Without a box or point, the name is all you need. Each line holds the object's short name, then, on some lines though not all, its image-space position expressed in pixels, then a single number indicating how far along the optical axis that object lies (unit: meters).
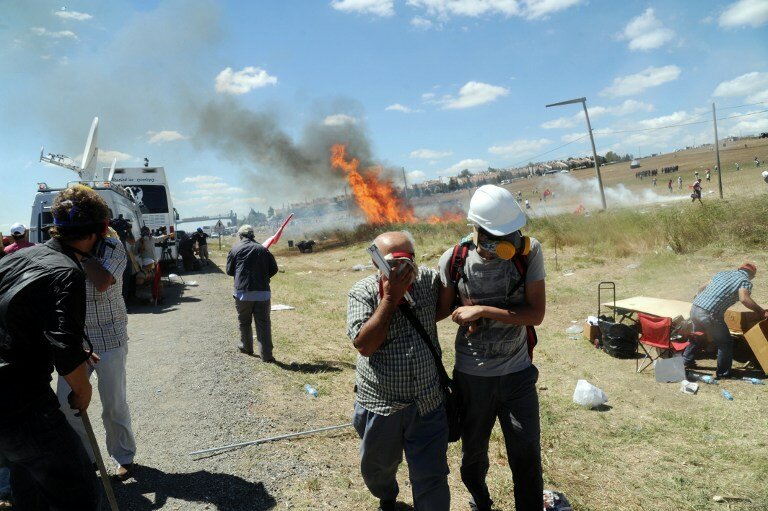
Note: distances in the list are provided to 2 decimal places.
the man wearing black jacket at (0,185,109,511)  1.87
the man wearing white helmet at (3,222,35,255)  6.47
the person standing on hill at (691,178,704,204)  24.50
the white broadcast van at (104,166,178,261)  15.43
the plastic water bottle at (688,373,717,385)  5.87
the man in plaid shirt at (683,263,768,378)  5.89
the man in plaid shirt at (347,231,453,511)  2.27
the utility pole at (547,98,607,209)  25.00
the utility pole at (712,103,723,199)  26.33
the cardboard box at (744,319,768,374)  5.79
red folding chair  6.31
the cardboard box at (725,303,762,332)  6.29
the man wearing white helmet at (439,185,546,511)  2.49
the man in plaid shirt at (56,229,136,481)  2.81
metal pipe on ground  3.68
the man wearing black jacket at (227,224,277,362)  5.92
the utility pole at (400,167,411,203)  37.12
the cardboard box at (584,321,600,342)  7.53
